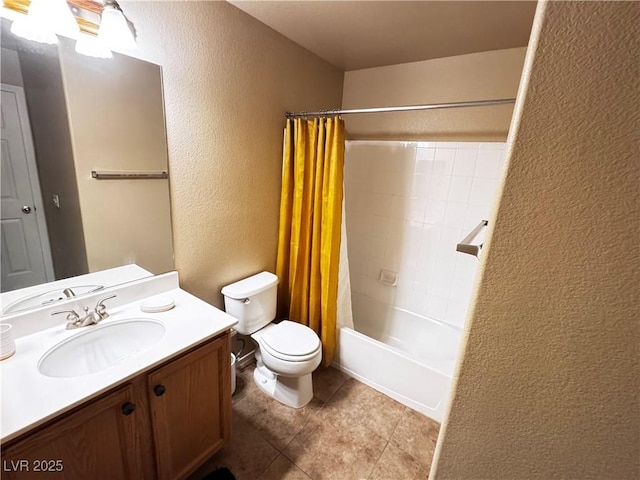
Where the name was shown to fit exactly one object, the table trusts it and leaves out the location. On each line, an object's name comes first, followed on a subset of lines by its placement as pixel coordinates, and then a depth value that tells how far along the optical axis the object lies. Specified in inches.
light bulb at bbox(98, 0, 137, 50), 41.3
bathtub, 68.5
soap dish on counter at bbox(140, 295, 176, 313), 52.7
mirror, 41.4
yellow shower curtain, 73.0
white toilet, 65.1
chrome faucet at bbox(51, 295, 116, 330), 46.5
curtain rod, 55.8
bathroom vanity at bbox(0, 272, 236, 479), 31.9
